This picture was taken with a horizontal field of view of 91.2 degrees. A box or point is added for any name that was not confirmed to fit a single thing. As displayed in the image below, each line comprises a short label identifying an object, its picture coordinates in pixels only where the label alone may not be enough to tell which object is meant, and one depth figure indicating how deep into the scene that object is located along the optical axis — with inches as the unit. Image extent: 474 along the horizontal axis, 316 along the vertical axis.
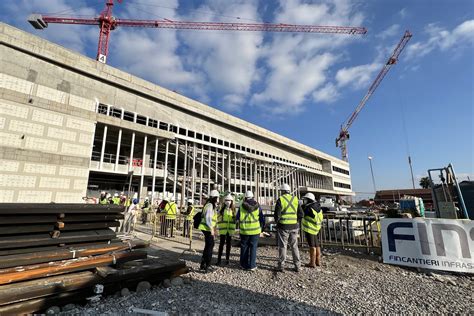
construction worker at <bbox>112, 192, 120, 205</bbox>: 593.6
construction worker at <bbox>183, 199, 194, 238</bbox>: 414.3
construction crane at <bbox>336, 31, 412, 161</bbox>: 3306.6
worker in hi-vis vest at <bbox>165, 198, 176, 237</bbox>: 414.9
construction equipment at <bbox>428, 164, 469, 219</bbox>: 281.3
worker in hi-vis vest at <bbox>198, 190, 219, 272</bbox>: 216.1
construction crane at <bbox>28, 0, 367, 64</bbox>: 1558.3
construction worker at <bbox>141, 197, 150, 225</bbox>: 626.4
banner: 214.3
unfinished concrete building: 621.3
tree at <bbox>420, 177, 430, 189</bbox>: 2860.0
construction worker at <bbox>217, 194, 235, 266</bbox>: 250.1
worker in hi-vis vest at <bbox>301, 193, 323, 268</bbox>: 236.5
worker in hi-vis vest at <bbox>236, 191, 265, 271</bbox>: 223.9
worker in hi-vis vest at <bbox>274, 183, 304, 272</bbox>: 219.0
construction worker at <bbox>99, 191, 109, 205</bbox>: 577.5
